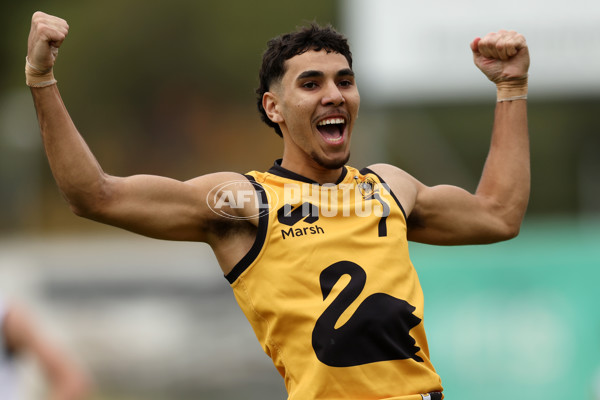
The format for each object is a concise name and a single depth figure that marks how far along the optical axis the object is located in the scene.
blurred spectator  11.94
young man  7.64
